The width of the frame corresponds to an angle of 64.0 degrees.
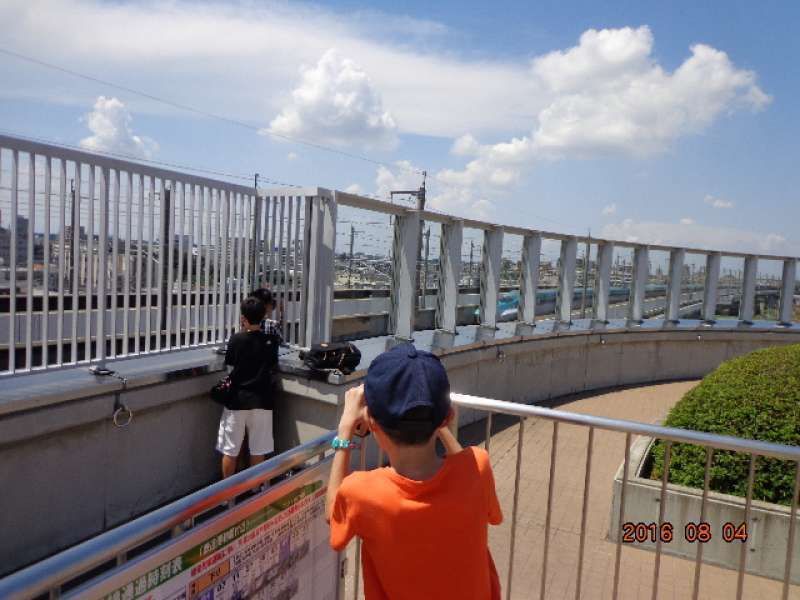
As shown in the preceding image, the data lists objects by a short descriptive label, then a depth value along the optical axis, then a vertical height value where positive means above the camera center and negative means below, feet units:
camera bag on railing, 18.84 -2.91
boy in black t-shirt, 17.65 -3.69
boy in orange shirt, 6.08 -2.32
